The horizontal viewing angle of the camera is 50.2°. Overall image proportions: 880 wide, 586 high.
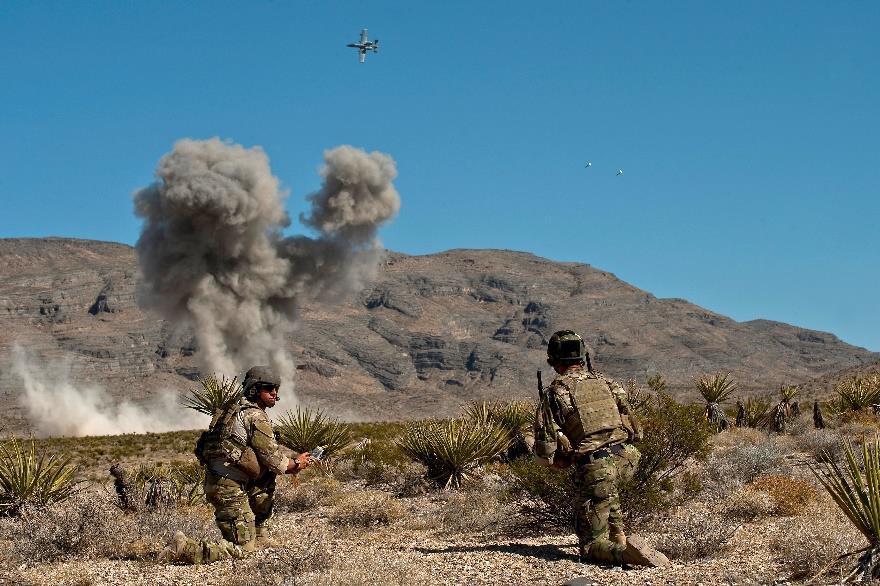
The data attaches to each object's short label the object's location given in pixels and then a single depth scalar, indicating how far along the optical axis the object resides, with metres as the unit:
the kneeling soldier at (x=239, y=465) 7.43
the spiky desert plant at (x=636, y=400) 9.64
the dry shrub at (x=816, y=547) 6.13
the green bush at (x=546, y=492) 8.30
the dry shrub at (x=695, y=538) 7.21
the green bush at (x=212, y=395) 17.18
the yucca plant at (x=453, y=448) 13.13
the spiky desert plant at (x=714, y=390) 21.92
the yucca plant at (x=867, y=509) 5.82
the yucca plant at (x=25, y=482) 9.77
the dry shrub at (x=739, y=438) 17.28
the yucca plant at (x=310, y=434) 16.59
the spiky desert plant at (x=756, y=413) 22.41
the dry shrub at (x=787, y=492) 9.13
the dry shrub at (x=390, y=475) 13.24
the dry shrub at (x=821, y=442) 14.20
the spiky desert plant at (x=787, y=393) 21.67
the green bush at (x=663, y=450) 8.19
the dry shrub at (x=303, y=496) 11.62
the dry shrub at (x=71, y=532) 7.93
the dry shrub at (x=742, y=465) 10.86
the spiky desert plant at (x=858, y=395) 22.00
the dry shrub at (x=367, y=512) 10.20
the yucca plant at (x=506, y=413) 16.30
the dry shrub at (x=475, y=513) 9.44
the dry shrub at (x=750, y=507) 9.09
